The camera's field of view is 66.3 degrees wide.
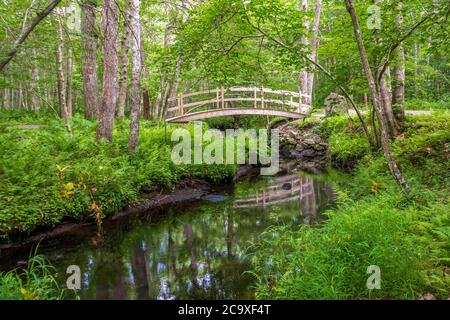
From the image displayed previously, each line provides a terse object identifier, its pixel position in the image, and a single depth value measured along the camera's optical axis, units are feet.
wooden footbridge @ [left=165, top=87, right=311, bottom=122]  51.06
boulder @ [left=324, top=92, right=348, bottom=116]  56.52
